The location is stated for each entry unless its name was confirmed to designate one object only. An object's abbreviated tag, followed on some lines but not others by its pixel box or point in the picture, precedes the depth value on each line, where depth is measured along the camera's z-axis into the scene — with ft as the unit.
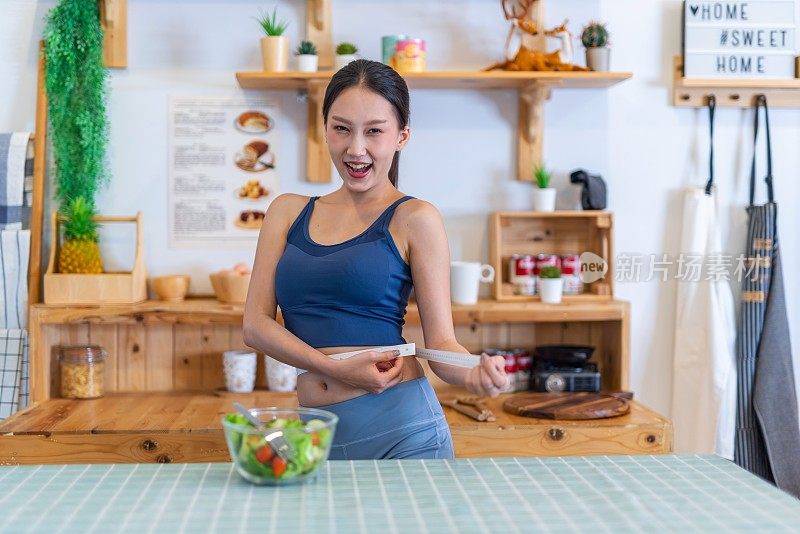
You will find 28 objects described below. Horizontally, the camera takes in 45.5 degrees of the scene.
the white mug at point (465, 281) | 9.91
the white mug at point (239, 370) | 9.96
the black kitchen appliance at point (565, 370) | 9.93
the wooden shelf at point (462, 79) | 9.64
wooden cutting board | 8.98
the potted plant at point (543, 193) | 10.12
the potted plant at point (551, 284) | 9.99
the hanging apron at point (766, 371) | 10.30
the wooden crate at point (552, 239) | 10.38
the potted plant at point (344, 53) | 9.86
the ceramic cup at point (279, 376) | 10.01
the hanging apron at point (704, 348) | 10.32
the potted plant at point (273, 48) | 9.73
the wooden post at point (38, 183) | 10.05
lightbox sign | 10.40
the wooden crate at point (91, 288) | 9.78
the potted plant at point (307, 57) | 9.76
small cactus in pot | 9.91
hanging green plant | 9.78
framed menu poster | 10.28
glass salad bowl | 4.33
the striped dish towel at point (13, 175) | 10.01
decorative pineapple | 9.83
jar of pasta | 9.79
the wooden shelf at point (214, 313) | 9.70
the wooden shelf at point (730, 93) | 10.44
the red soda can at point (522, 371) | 10.28
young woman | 5.75
